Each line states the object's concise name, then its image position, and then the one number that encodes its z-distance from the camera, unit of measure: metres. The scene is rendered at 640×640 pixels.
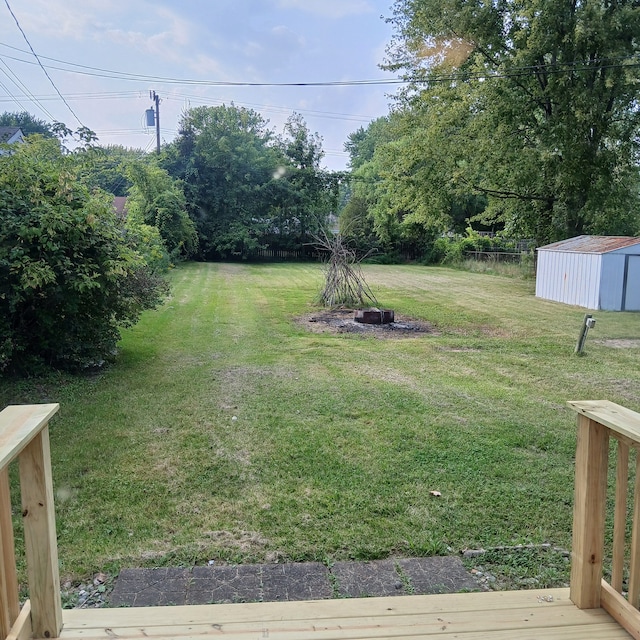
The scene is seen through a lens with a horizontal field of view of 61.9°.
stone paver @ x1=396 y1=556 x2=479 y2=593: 2.24
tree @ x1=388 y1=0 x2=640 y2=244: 13.04
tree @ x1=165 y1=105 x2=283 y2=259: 24.25
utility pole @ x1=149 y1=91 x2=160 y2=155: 23.49
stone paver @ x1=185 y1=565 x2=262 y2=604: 2.15
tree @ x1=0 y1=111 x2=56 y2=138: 32.69
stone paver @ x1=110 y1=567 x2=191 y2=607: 2.12
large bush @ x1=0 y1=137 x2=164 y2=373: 4.96
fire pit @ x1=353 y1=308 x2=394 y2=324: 9.43
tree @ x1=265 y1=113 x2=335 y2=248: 26.06
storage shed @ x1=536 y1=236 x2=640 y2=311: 11.30
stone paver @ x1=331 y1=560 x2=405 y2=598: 2.21
